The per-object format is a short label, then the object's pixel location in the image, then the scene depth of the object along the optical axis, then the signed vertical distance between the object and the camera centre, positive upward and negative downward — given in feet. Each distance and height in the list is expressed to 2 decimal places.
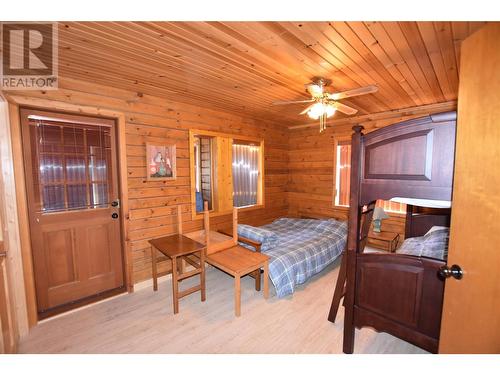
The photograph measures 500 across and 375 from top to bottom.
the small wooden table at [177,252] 7.95 -2.96
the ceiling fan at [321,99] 7.77 +2.51
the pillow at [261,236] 9.76 -2.93
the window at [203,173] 13.36 -0.18
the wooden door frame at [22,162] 6.91 +0.26
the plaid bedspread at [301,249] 8.82 -3.53
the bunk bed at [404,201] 4.33 -1.34
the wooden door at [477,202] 3.14 -0.48
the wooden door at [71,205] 7.64 -1.27
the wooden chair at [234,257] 7.82 -3.36
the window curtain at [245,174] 14.01 -0.25
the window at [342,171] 14.46 -0.07
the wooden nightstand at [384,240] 12.07 -3.93
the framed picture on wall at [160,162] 9.66 +0.36
